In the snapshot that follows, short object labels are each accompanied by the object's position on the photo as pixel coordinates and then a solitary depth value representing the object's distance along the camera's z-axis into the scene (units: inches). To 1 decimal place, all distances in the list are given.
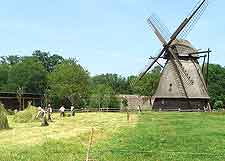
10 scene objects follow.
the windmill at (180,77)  2864.2
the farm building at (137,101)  3940.5
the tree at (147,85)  4217.5
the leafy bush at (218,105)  4489.2
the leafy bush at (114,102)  3561.8
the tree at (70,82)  3526.1
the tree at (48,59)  6111.7
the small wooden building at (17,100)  3388.3
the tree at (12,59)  6382.9
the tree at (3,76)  5046.3
